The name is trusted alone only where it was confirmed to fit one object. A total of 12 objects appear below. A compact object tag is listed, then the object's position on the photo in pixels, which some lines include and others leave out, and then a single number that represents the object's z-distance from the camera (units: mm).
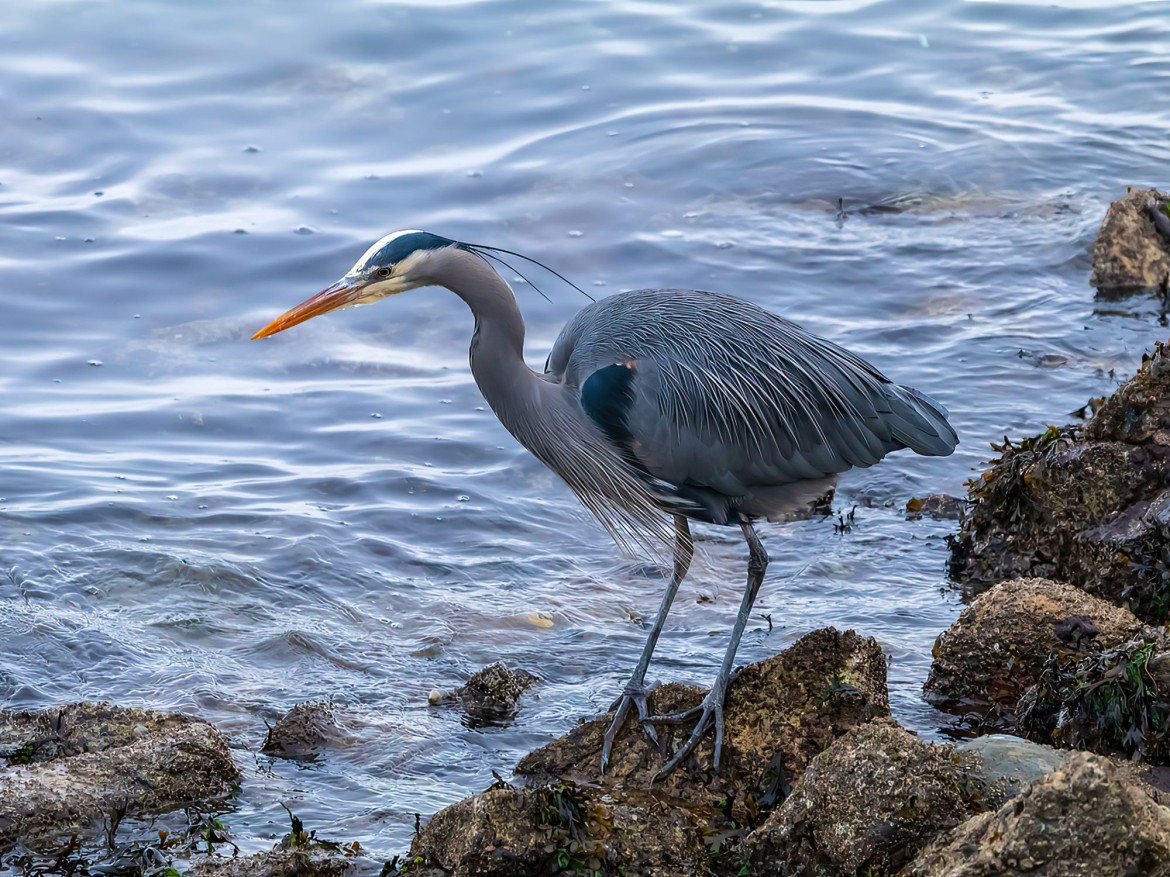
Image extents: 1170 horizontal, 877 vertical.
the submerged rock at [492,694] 11836
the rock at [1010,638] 10523
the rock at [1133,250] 20328
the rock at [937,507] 15312
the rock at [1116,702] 9336
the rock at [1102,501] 11703
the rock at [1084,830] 6453
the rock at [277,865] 8766
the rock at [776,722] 9609
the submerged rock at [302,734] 11180
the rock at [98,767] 9312
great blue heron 10914
